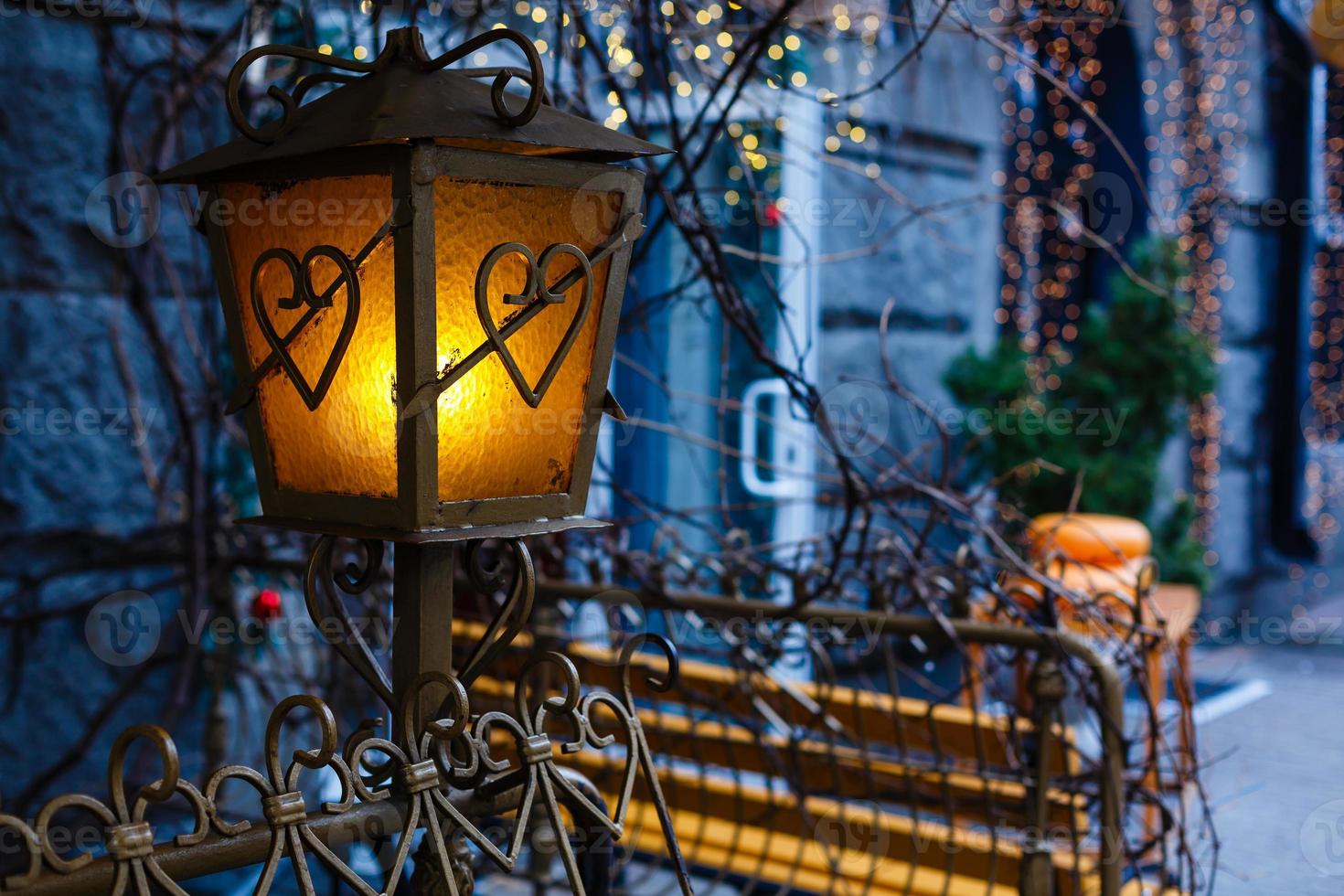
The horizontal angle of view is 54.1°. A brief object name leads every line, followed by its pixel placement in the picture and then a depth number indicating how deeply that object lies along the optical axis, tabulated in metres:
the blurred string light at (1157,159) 6.78
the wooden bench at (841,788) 2.28
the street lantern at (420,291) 1.02
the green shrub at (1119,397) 5.45
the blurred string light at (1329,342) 8.43
